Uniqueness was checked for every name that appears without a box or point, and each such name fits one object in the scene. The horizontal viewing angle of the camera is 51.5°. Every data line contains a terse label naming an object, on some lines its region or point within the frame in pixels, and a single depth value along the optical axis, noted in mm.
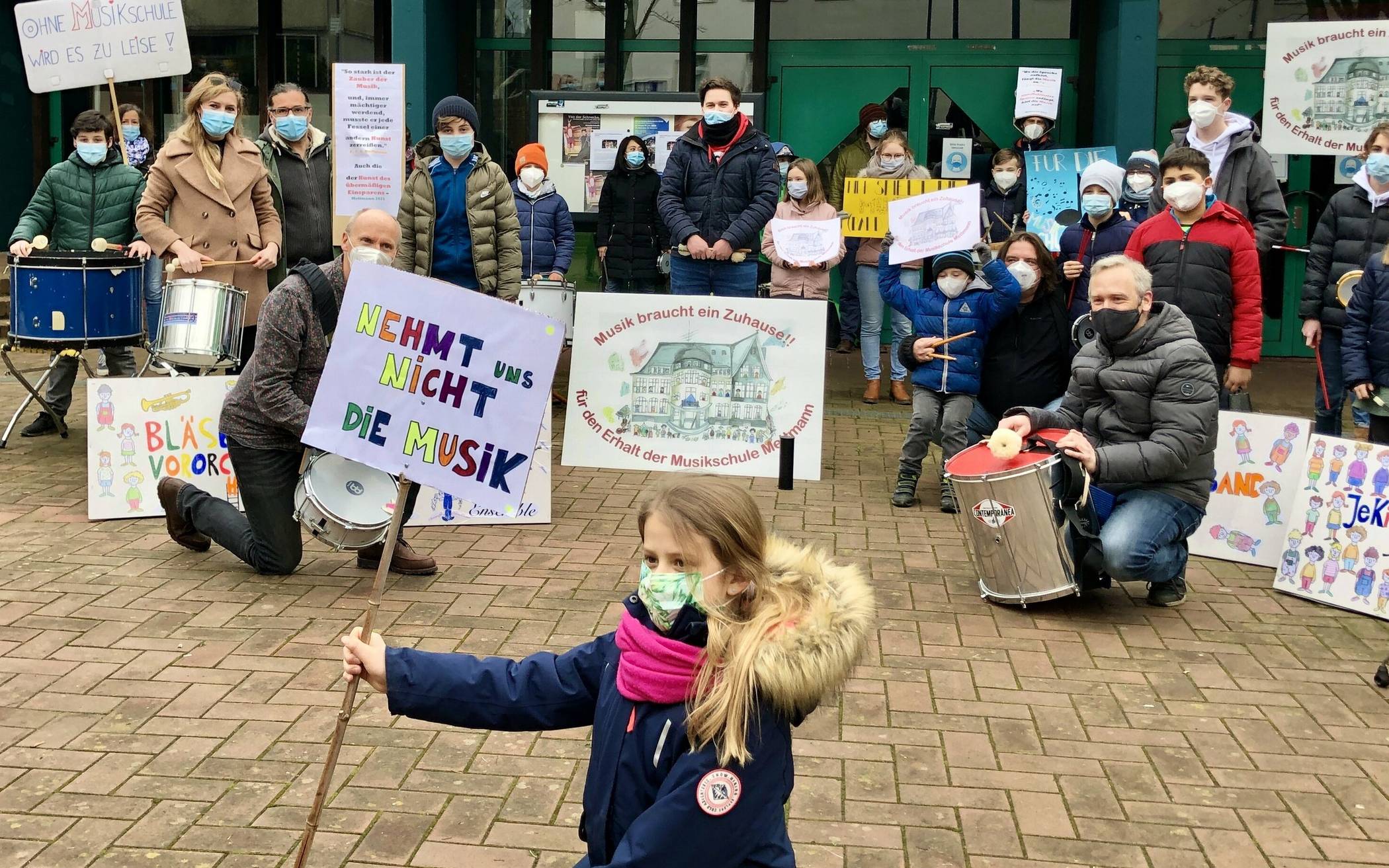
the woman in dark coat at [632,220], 11398
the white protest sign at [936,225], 8062
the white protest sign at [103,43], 9430
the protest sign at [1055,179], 11148
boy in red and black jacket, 7090
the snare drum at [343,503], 5980
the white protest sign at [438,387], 3539
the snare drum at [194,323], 7164
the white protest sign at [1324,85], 9320
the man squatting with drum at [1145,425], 5949
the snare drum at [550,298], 10000
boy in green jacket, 8867
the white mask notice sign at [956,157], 13156
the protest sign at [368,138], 9328
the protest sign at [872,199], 11555
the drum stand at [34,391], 8680
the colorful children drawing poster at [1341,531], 6148
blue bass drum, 8102
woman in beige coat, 7805
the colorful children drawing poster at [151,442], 7191
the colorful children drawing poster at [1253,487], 6898
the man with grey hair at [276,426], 5961
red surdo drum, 5855
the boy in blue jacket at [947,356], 7844
